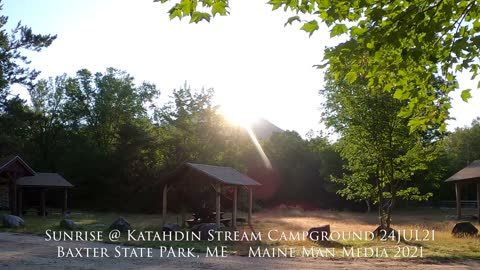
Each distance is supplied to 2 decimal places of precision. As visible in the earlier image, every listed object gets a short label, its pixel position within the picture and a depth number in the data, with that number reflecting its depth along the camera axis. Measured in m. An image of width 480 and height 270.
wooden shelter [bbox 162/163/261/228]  21.53
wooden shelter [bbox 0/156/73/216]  29.91
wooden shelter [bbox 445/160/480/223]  30.38
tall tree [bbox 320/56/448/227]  19.19
